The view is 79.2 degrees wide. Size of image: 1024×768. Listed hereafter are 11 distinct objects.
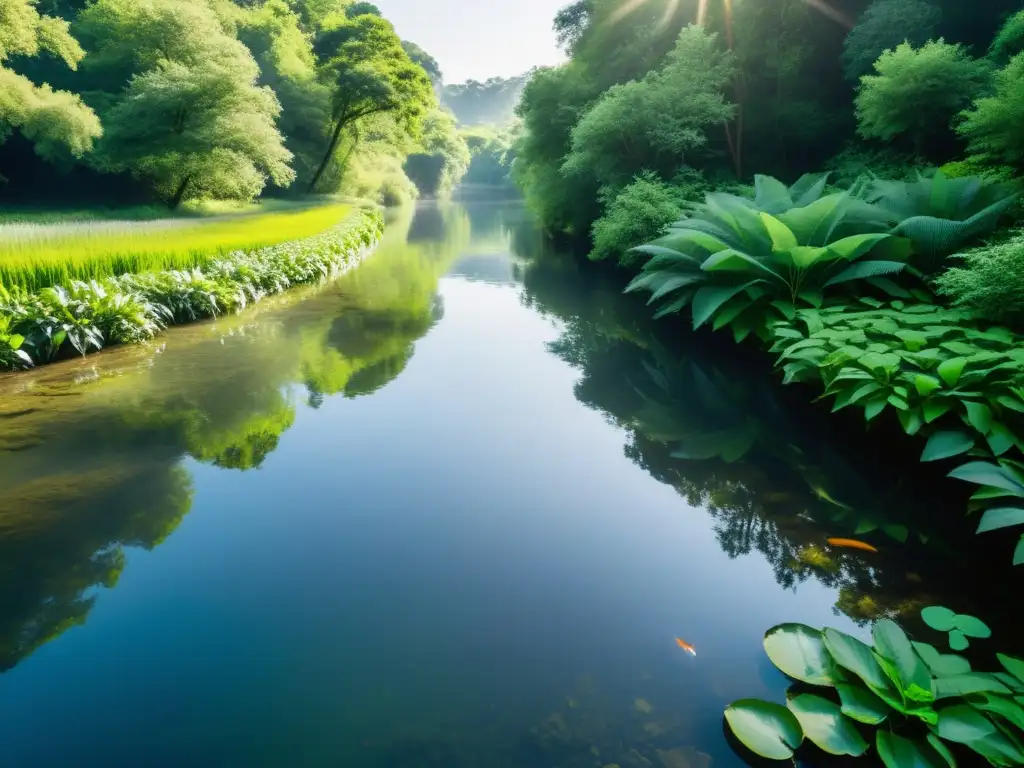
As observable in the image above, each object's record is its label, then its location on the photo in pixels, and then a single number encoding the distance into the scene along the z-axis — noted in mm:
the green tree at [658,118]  13344
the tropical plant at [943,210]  5899
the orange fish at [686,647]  2617
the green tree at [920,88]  10836
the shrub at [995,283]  4195
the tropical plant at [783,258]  6070
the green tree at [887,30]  13805
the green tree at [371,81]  30281
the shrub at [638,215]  10266
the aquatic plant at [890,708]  1965
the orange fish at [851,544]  3385
